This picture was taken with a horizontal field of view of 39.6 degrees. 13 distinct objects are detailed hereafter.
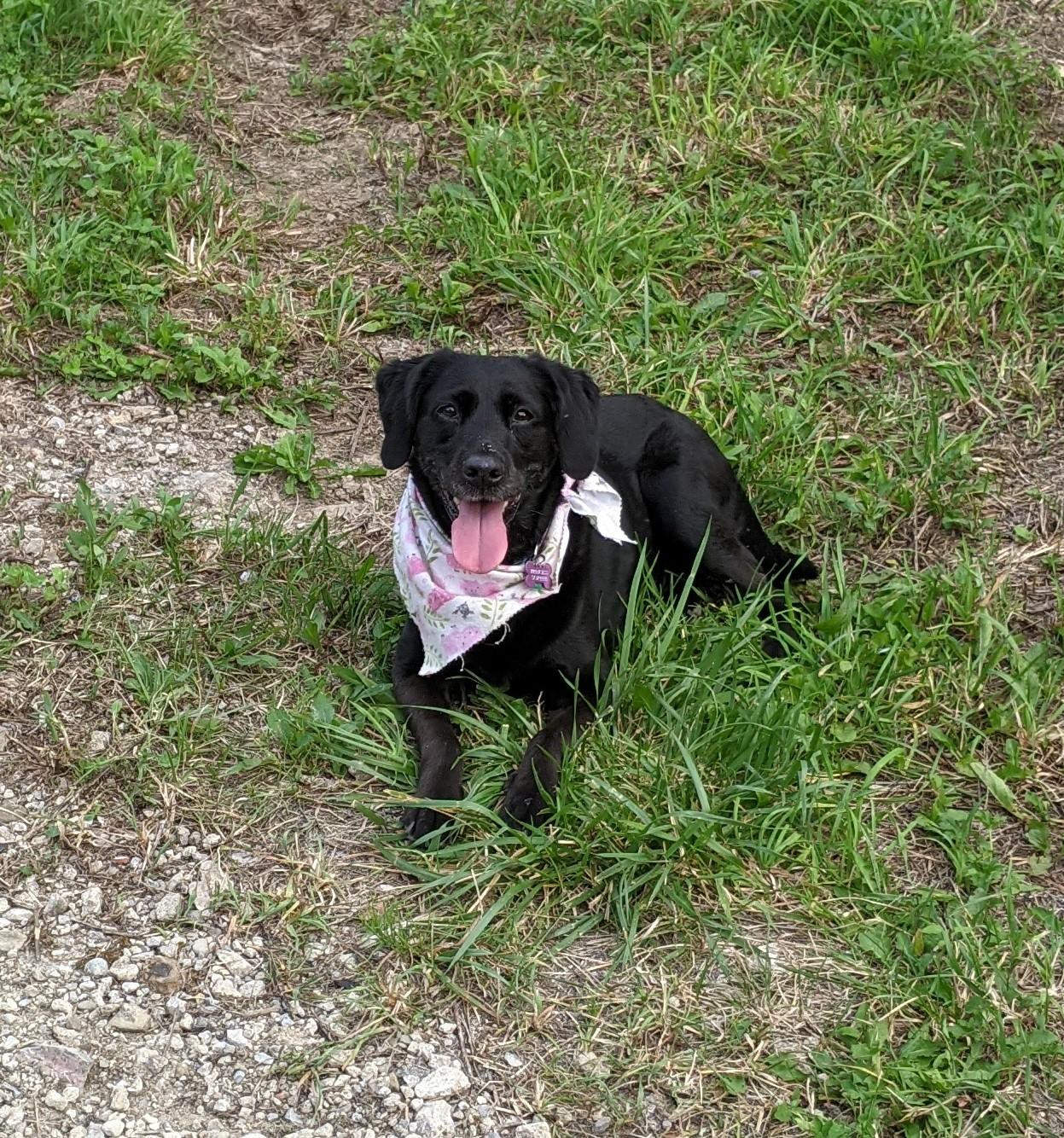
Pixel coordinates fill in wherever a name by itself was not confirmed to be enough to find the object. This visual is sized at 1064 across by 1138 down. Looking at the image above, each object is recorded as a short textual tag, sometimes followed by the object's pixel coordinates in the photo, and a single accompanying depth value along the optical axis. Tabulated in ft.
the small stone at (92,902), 10.75
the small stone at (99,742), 12.09
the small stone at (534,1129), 9.34
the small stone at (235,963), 10.33
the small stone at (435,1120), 9.35
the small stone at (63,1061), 9.46
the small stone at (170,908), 10.73
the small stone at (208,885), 10.85
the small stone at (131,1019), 9.84
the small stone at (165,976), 10.14
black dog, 11.86
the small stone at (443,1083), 9.57
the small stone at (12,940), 10.39
